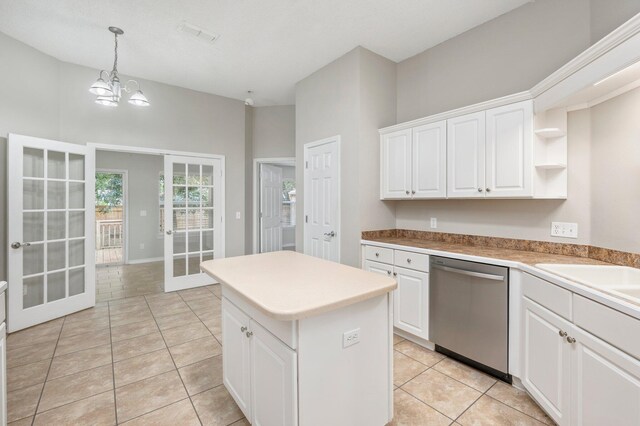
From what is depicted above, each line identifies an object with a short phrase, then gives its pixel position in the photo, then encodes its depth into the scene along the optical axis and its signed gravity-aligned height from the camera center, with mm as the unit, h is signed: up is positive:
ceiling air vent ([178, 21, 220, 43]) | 2904 +1859
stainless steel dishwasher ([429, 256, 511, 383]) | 2094 -784
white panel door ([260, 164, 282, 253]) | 5496 +72
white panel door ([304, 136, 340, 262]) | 3551 +170
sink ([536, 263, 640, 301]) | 1742 -379
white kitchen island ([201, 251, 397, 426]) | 1237 -646
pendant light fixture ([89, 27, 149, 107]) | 2709 +1169
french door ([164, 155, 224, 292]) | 4383 -100
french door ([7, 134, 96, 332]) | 3066 -216
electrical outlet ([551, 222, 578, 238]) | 2277 -136
